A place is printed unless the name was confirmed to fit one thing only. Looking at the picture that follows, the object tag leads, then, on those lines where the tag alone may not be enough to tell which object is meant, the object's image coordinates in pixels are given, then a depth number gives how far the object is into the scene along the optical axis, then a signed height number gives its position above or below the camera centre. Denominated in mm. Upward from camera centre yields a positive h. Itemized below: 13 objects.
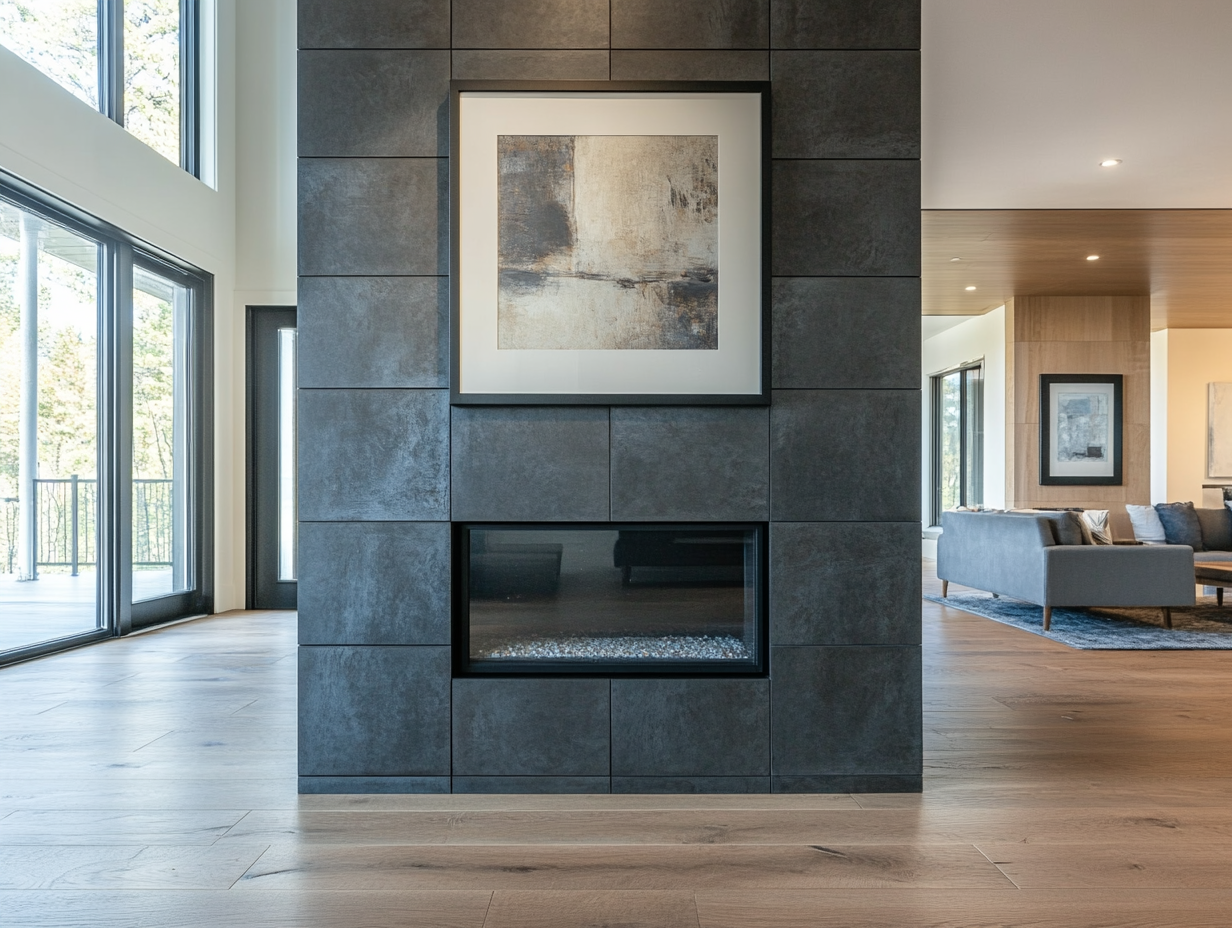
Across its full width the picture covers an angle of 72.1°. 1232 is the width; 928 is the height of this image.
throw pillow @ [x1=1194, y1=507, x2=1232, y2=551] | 7633 -638
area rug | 4605 -1031
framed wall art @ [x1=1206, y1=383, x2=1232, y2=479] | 9633 +216
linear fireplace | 2326 -388
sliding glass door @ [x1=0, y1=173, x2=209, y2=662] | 4070 +171
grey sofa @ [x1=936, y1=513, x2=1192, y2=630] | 5078 -680
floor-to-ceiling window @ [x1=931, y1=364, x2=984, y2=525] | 9688 +242
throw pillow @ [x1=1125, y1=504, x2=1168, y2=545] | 7605 -609
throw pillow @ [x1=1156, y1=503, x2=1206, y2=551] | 7520 -603
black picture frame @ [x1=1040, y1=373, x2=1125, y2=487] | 7996 +288
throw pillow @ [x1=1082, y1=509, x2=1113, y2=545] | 6404 -487
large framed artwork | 2275 +567
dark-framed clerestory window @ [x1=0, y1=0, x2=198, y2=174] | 4172 +2232
